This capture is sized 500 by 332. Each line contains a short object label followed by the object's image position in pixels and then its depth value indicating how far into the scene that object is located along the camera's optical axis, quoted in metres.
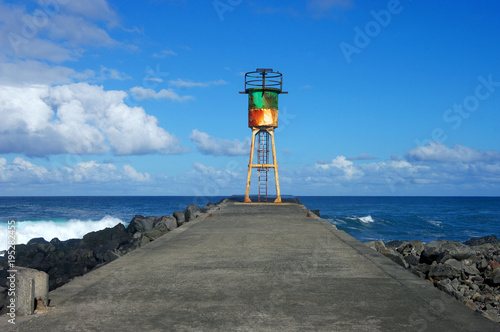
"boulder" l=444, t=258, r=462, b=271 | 9.30
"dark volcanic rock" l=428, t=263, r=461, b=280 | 8.91
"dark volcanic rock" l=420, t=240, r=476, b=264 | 10.60
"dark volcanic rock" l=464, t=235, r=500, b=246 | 21.88
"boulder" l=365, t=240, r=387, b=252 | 12.40
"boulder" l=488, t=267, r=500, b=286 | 8.83
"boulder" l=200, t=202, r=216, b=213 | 20.86
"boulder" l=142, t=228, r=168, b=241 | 12.57
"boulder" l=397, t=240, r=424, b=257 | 13.59
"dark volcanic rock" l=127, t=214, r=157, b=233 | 18.58
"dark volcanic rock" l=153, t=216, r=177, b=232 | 15.40
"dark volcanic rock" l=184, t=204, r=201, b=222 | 16.84
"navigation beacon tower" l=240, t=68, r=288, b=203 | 22.28
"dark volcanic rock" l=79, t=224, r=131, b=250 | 18.25
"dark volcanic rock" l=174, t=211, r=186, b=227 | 17.73
